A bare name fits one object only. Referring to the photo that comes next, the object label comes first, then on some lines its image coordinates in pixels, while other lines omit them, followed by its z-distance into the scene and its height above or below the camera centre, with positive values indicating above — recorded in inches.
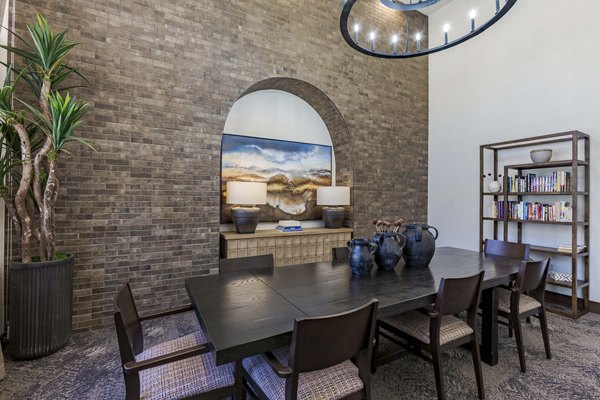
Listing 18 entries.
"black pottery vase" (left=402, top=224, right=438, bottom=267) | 91.7 -13.4
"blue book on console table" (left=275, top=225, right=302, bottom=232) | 157.1 -14.1
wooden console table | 139.7 -21.4
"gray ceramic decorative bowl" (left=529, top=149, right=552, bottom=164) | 139.9 +24.0
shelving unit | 128.1 +1.7
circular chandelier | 182.0 +117.4
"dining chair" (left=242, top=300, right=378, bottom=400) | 44.9 -26.3
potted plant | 87.6 +0.4
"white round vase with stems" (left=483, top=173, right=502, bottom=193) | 159.5 +9.6
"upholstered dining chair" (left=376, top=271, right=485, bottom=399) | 68.6 -32.2
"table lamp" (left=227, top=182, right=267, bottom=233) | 138.9 +0.6
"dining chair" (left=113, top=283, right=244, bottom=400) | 48.1 -32.8
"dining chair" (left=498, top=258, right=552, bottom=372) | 86.4 -31.6
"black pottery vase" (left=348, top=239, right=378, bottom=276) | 80.4 -14.9
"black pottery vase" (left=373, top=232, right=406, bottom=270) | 86.7 -14.2
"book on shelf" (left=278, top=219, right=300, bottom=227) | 161.8 -11.5
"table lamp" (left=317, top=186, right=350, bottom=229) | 166.2 +0.5
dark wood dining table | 49.2 -21.5
